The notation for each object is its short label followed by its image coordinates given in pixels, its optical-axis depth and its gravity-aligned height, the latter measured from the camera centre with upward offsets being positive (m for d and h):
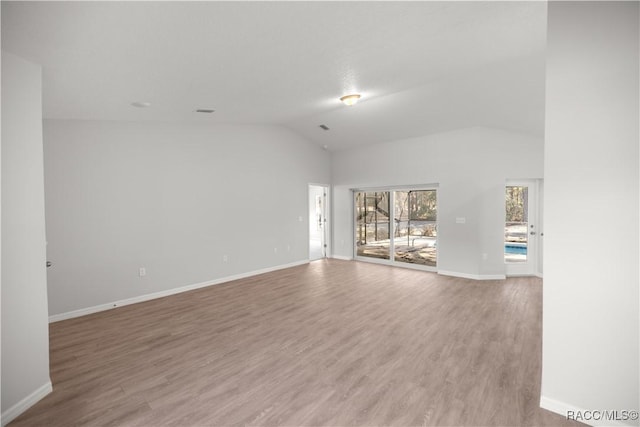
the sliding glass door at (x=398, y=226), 6.53 -0.45
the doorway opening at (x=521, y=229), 5.80 -0.43
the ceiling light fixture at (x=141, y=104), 3.57 +1.26
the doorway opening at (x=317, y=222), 8.14 -0.46
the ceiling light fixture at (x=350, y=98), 4.21 +1.55
